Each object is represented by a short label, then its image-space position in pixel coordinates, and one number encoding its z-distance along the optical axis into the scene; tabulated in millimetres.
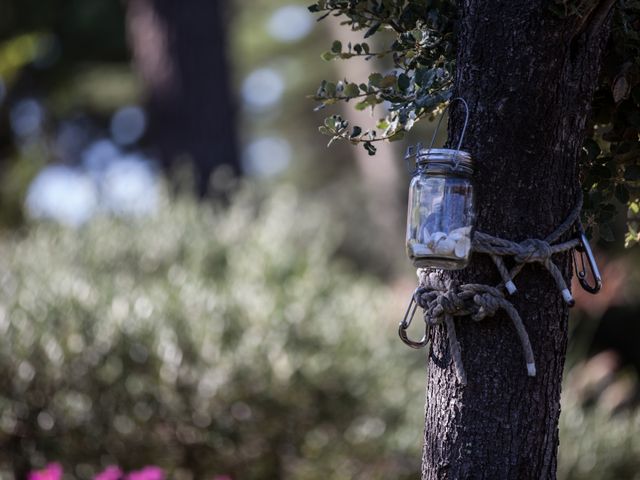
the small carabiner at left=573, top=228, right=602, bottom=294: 4805
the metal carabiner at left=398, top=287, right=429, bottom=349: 4828
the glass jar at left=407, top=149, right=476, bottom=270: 4727
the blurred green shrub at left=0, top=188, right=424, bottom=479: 6760
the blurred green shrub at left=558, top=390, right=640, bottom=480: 7623
